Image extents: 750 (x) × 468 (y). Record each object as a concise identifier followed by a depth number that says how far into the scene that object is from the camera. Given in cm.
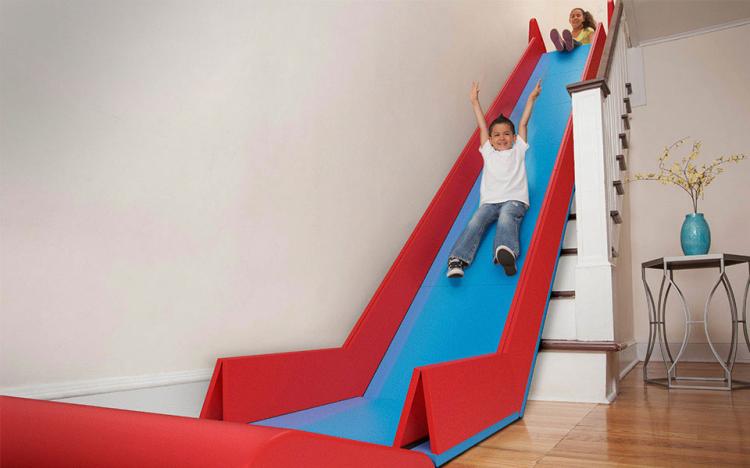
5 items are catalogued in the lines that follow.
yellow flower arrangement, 398
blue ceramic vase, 276
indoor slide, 80
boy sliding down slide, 257
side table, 253
